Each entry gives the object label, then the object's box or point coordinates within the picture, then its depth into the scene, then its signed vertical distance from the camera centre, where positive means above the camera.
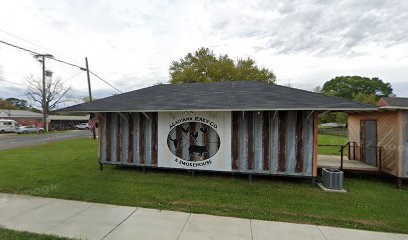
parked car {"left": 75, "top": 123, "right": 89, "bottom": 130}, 53.71 -1.35
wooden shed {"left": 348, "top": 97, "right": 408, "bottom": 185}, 7.30 -0.63
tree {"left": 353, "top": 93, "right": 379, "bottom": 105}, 41.94 +4.00
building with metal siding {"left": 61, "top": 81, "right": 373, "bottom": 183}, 7.46 -0.31
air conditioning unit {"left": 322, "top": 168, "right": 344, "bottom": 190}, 7.09 -1.83
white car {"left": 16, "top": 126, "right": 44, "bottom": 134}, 36.53 -1.43
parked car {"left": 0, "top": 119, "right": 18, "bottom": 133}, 37.38 -0.91
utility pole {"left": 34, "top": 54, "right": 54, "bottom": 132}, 31.61 +6.83
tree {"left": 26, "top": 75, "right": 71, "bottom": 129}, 44.81 +4.98
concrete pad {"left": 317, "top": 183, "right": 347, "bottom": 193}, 6.95 -2.11
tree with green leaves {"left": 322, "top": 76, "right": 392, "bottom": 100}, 68.62 +9.67
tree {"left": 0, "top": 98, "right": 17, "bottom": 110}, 69.36 +4.70
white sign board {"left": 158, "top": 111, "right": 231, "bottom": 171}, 8.17 -0.73
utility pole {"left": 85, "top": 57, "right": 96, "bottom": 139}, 25.39 +4.55
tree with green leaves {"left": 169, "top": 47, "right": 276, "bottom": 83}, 33.16 +7.30
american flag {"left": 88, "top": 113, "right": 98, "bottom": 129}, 10.16 -0.04
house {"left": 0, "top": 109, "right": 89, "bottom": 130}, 48.38 +0.29
